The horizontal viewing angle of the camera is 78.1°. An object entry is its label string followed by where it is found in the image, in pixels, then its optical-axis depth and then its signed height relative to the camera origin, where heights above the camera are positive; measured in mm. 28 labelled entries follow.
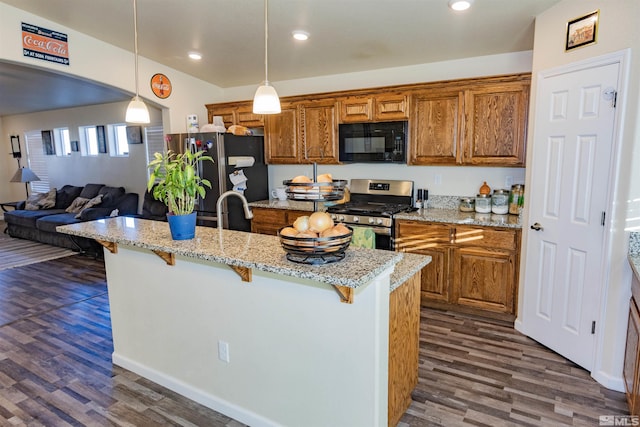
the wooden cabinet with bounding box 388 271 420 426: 2029 -1009
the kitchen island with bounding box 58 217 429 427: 1788 -879
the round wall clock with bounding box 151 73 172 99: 4688 +899
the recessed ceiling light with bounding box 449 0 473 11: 2746 +1076
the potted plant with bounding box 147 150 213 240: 2205 -184
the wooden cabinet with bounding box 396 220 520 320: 3434 -951
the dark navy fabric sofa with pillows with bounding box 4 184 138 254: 6324 -914
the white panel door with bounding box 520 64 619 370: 2553 -354
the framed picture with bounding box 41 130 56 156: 8508 +396
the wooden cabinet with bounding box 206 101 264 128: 4934 +588
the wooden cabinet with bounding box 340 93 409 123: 4008 +531
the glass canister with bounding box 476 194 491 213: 3818 -437
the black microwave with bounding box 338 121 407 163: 4031 +175
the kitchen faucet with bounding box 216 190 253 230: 2102 -261
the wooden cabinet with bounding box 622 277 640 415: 2018 -1110
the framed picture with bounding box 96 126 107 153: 7406 +401
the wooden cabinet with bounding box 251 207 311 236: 4570 -699
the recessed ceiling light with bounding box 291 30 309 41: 3488 +1107
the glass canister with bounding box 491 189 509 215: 3723 -421
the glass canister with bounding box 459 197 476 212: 3969 -467
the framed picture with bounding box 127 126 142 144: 6672 +446
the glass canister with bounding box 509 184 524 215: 3620 -385
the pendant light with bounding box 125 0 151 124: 2645 +324
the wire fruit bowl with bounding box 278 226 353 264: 1669 -378
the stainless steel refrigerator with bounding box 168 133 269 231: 4562 -83
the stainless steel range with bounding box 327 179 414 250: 3916 -511
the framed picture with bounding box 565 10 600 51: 2534 +829
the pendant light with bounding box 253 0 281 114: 2129 +324
